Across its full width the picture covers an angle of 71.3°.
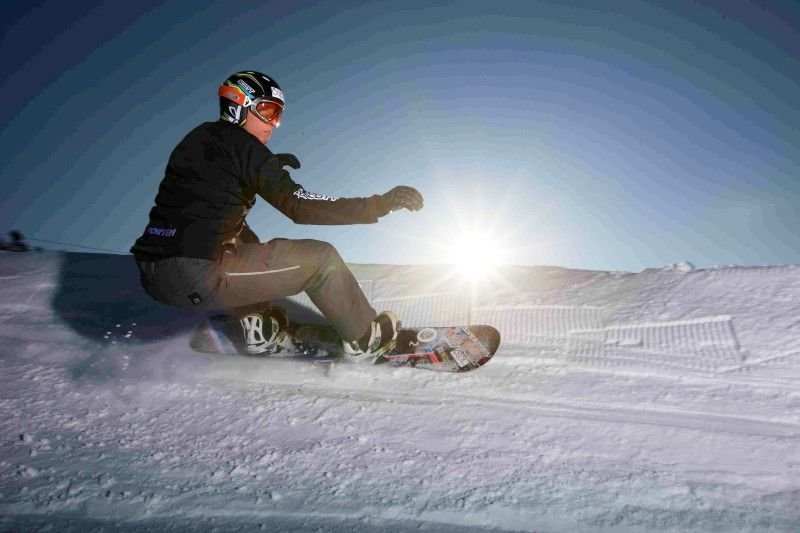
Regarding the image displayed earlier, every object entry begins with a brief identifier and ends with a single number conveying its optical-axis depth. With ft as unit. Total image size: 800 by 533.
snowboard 12.76
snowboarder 11.05
